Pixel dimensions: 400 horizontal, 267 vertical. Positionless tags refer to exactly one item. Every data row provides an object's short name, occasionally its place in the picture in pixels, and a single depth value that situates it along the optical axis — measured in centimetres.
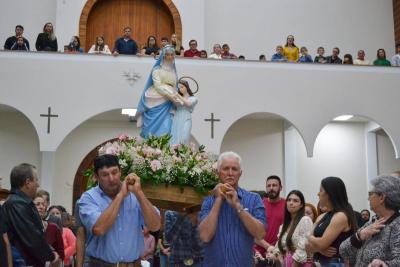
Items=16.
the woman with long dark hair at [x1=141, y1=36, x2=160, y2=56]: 1438
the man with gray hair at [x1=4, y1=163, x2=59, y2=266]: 469
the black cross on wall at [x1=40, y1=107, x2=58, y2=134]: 1306
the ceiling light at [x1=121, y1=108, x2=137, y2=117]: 1355
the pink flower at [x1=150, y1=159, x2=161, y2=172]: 445
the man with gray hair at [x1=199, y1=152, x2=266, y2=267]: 402
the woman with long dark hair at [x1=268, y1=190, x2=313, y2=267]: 543
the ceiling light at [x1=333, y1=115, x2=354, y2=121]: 1470
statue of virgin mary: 685
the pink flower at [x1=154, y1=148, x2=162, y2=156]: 473
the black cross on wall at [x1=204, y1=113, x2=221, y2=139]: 1346
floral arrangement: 447
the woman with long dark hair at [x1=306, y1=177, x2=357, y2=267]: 449
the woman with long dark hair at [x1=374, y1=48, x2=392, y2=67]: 1525
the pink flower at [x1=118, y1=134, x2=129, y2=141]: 502
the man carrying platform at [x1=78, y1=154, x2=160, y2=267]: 388
